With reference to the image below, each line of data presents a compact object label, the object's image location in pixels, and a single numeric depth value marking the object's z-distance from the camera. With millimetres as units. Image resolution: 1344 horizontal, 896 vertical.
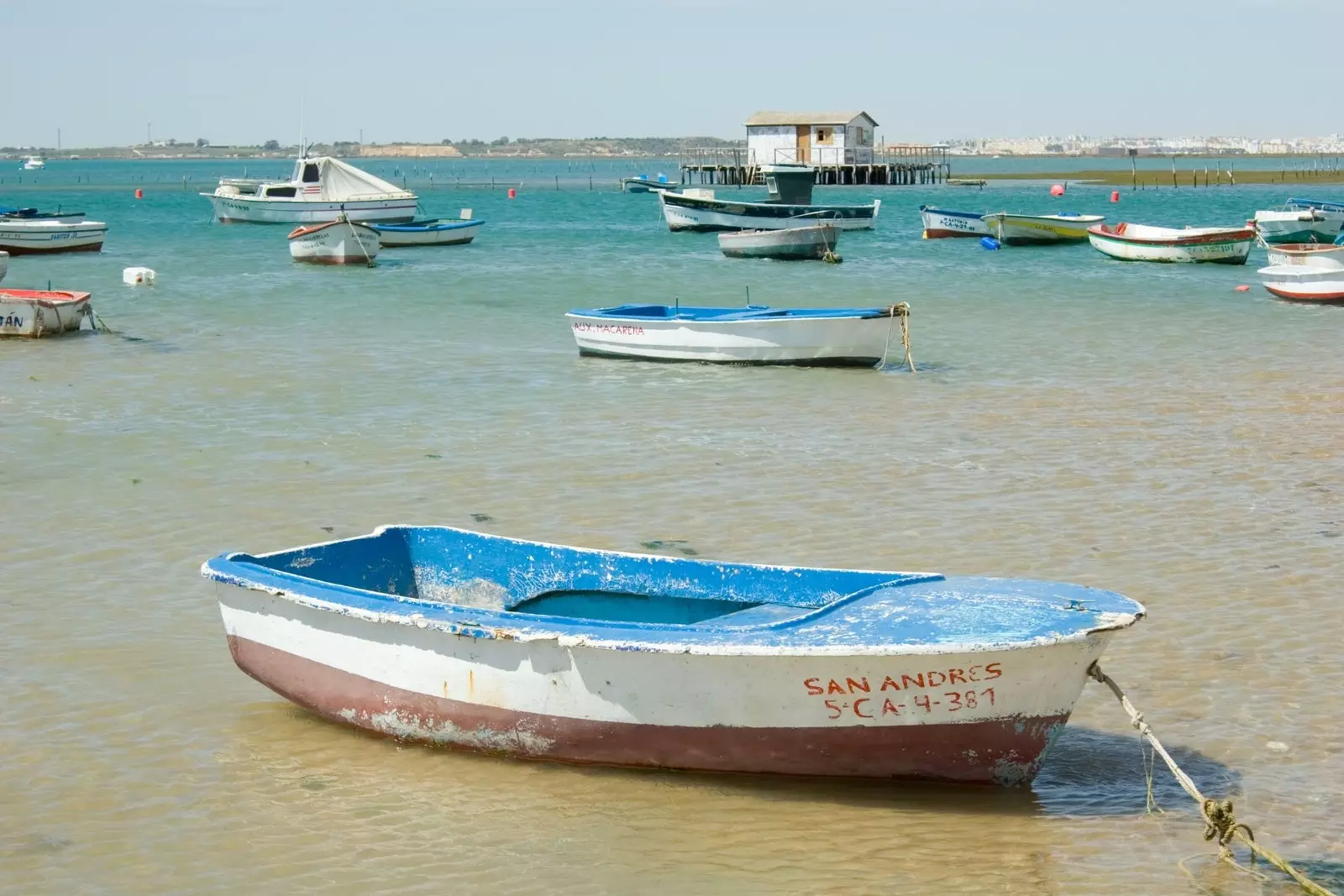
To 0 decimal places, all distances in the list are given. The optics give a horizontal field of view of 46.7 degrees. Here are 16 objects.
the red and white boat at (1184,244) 38594
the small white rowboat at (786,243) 41031
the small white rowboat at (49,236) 42781
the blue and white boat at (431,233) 45875
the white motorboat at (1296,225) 41625
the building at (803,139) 94312
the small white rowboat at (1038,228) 48469
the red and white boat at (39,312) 24391
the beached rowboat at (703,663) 6590
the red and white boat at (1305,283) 28062
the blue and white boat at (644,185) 94250
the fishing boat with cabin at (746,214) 51375
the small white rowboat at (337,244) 39812
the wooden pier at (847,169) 95688
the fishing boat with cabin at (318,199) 54969
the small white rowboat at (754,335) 20672
